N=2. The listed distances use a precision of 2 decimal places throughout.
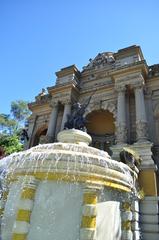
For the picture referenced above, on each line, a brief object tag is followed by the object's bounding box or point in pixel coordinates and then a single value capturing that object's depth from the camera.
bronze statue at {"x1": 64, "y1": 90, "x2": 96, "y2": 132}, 11.13
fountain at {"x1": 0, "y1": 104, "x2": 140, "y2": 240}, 5.07
